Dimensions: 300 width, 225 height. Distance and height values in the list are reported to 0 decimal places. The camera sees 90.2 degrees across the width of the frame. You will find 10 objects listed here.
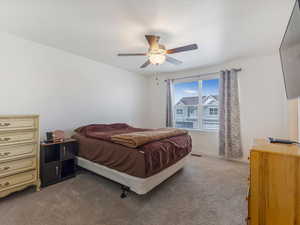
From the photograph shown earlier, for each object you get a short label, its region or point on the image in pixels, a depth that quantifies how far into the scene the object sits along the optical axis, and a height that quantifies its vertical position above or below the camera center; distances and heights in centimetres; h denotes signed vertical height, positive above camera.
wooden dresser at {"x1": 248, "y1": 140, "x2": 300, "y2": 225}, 90 -45
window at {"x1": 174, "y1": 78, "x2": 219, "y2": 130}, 413 +33
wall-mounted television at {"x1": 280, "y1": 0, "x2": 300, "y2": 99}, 120 +59
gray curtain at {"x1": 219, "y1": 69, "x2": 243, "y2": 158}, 356 -3
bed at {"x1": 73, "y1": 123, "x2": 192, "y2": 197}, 193 -62
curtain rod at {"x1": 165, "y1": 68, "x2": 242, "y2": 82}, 356 +114
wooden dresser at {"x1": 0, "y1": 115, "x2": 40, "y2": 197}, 197 -54
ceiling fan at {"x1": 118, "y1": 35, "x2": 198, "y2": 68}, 235 +99
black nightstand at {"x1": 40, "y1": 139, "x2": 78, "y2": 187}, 240 -78
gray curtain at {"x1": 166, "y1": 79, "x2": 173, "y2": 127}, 471 +38
